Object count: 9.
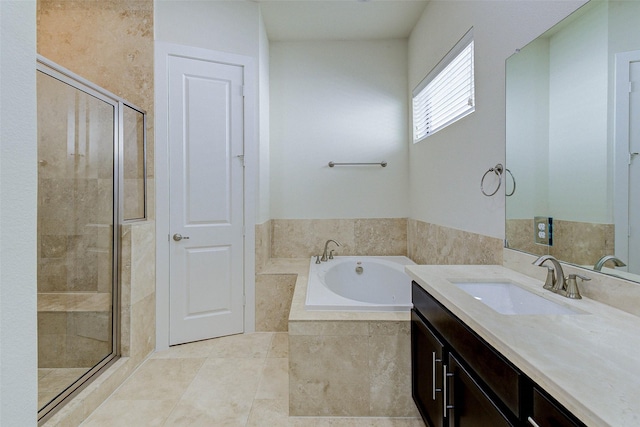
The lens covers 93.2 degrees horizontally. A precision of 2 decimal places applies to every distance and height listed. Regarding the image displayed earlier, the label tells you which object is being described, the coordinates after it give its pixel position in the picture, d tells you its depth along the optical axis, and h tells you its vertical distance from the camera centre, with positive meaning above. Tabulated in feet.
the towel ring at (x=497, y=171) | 5.30 +0.73
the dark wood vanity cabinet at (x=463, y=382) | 2.22 -1.67
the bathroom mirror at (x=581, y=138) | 3.09 +0.90
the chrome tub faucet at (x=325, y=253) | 9.78 -1.37
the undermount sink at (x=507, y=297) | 3.67 -1.15
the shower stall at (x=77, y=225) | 5.31 -0.27
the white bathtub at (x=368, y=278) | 8.77 -2.02
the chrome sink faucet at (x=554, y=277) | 3.60 -0.82
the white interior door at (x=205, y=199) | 7.88 +0.32
